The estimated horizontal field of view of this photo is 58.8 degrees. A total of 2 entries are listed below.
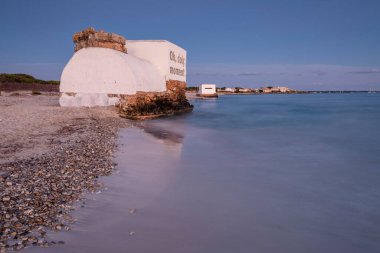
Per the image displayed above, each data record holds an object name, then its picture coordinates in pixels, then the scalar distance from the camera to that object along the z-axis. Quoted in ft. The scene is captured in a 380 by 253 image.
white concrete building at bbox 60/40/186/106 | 62.75
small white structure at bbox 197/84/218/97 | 225.35
